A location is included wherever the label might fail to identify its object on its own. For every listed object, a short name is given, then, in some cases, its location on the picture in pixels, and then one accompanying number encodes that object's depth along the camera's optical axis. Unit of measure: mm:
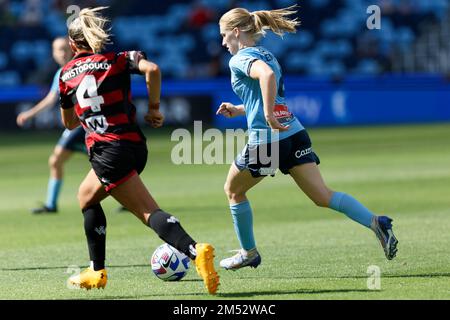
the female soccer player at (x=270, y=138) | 16547
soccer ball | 16469
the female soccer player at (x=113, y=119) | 15172
